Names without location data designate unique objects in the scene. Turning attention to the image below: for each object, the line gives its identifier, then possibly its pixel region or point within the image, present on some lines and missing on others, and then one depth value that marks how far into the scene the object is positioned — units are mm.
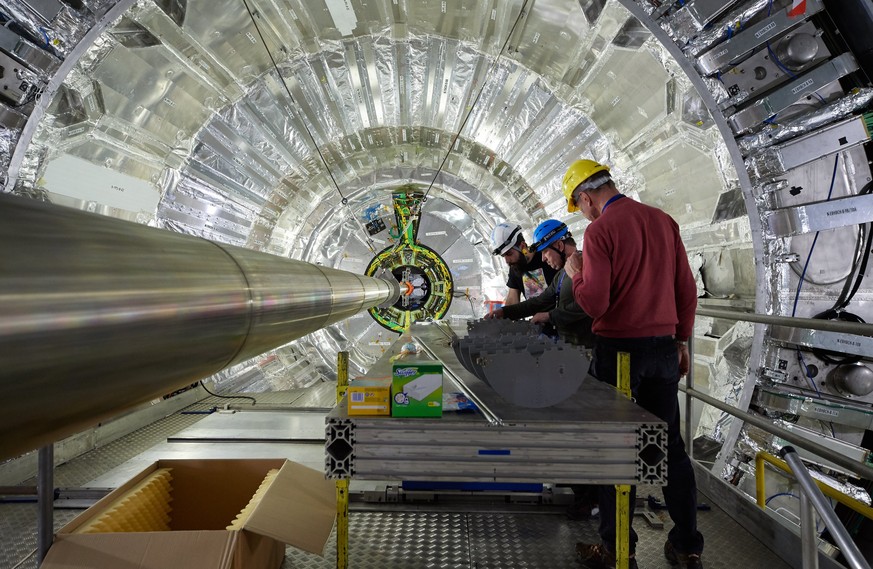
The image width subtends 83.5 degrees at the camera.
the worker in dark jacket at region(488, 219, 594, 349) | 2500
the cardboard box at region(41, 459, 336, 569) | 1377
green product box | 1286
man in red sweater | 1738
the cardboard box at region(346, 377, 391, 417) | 1290
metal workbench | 1239
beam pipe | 454
